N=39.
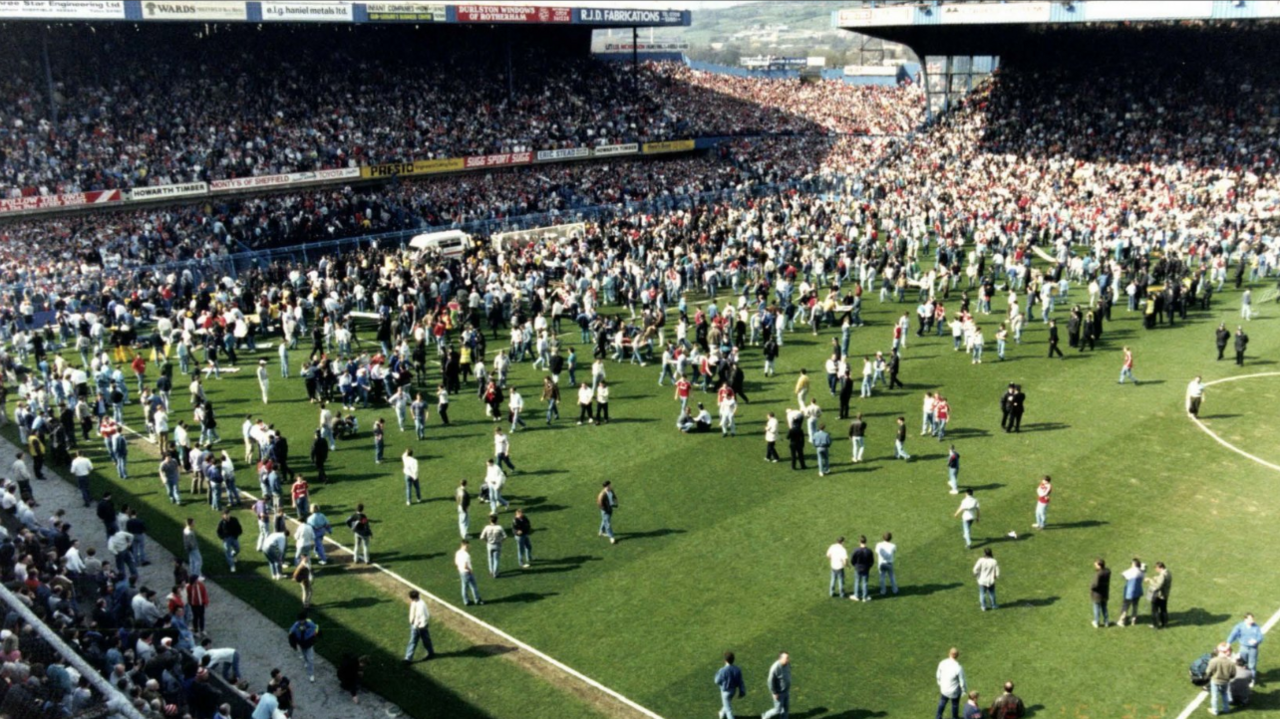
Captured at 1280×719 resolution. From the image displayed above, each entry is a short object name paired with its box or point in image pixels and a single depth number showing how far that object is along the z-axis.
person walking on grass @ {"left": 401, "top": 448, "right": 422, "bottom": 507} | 24.31
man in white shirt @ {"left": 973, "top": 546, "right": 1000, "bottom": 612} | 18.84
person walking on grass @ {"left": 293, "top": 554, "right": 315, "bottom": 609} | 19.89
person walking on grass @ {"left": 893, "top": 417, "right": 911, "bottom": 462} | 25.83
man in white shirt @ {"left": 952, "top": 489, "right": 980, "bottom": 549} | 21.22
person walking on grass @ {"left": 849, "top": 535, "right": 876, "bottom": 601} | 19.38
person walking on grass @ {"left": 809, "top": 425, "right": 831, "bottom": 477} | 24.94
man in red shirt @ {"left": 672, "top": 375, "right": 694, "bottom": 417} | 28.56
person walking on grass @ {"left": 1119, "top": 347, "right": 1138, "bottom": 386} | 30.84
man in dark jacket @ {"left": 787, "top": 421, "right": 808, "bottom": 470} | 25.36
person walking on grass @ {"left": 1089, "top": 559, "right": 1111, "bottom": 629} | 18.23
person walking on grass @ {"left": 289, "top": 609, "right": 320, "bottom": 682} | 17.62
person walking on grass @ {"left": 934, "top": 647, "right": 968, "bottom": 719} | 15.95
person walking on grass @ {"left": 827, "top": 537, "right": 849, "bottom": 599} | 19.56
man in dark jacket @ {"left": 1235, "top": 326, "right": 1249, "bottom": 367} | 32.41
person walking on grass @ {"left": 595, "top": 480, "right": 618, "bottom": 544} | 22.16
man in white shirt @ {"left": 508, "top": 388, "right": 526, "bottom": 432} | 28.59
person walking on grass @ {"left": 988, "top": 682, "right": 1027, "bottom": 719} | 15.53
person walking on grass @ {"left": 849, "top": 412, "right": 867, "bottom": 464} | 25.64
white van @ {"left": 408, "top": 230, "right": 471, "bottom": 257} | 47.16
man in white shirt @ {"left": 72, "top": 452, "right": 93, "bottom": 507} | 24.96
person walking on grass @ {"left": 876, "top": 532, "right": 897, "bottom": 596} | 19.62
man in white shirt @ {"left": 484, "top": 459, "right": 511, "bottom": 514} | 23.69
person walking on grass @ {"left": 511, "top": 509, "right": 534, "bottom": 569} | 21.14
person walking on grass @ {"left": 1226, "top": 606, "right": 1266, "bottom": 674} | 16.77
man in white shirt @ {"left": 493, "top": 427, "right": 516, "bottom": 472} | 25.22
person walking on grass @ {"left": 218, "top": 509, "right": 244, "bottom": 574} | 21.33
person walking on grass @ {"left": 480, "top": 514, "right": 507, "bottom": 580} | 20.81
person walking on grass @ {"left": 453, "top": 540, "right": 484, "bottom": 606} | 19.56
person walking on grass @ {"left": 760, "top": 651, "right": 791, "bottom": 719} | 16.09
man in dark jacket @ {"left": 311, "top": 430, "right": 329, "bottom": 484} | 25.73
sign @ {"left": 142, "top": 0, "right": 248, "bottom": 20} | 49.66
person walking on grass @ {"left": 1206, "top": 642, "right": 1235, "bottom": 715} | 16.12
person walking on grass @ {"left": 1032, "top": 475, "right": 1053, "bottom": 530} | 21.92
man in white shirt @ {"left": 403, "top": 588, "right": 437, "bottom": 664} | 17.97
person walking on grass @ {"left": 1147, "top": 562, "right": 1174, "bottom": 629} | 18.31
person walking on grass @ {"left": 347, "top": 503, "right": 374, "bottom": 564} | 21.42
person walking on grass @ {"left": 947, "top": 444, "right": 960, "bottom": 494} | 23.59
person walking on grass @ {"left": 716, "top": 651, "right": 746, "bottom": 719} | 16.14
